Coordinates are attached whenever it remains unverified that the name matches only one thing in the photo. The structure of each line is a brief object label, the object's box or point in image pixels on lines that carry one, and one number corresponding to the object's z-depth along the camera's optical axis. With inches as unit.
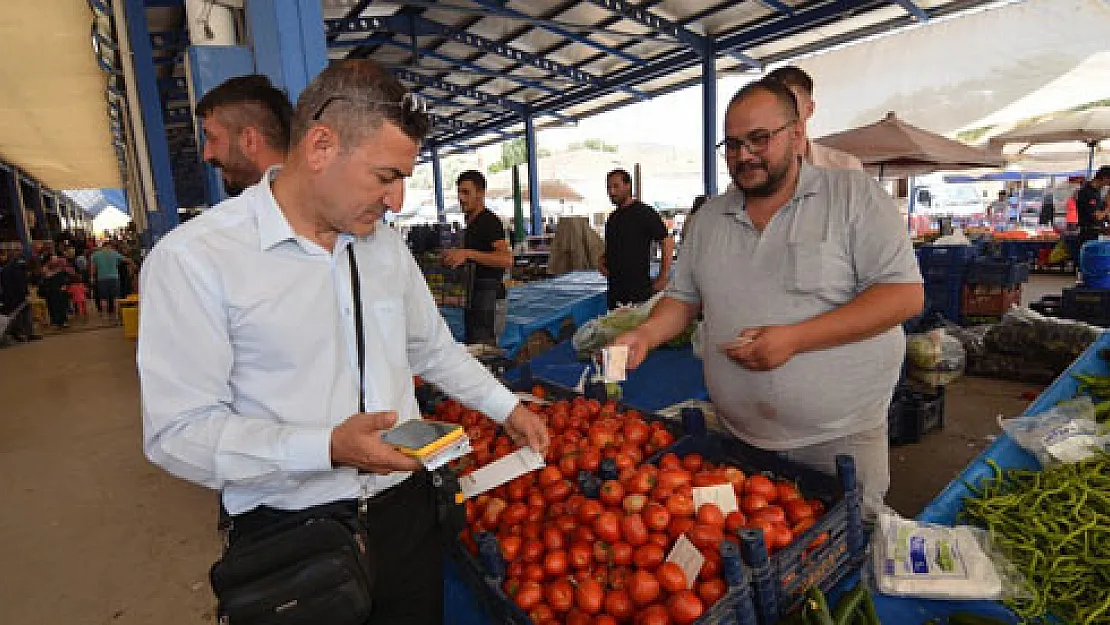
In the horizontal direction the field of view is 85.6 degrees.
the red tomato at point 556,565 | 65.6
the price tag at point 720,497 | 67.6
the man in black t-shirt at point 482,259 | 178.4
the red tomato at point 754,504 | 67.1
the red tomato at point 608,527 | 67.8
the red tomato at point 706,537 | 63.0
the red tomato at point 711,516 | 65.5
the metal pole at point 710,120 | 465.4
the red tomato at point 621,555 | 65.2
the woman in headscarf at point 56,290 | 508.0
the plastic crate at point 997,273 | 250.4
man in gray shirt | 74.5
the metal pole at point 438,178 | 973.8
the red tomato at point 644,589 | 59.3
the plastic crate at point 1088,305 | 217.9
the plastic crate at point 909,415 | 173.8
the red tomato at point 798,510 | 65.5
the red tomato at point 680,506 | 68.1
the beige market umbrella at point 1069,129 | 376.2
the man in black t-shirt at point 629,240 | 205.9
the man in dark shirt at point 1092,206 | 335.0
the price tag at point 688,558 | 58.8
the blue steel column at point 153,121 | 220.1
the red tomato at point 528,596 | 59.8
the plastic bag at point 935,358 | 179.3
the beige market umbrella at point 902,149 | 258.7
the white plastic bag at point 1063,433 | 77.2
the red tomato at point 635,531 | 66.2
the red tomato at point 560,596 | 61.1
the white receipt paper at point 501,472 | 73.6
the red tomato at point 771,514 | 63.8
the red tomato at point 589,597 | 60.6
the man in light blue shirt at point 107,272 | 558.9
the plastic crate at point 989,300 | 256.5
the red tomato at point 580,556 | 66.2
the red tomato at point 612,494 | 73.7
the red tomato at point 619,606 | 59.6
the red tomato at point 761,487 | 69.1
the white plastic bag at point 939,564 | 59.7
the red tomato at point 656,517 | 66.9
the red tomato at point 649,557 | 63.0
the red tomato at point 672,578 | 58.5
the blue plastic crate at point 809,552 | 55.6
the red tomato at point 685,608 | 54.3
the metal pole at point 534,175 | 708.0
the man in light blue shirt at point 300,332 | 48.5
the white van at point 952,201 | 874.8
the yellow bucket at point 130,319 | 434.6
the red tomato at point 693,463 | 80.0
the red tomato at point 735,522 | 65.1
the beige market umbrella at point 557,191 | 751.1
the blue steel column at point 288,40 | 114.1
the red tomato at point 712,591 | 57.2
